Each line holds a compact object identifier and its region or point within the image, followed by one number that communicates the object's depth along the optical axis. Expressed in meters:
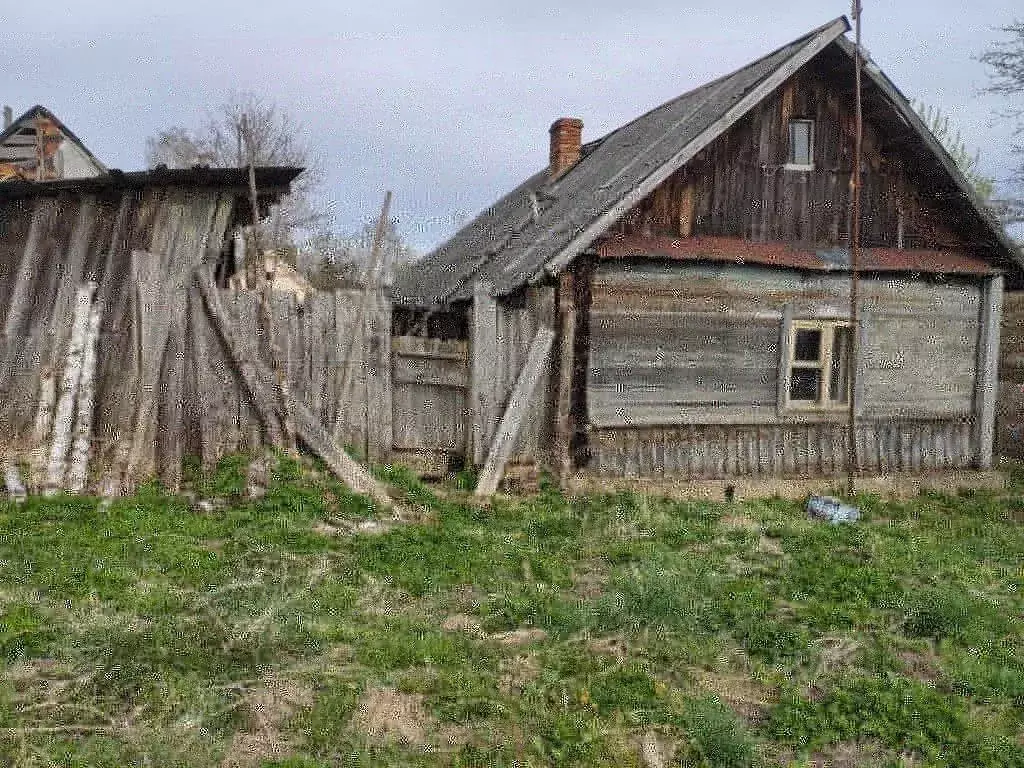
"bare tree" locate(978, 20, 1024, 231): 18.67
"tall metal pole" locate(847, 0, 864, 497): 10.01
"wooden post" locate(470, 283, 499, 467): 9.44
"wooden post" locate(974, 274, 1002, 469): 11.69
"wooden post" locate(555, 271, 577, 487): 9.76
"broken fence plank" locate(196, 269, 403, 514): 8.41
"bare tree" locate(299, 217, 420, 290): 27.68
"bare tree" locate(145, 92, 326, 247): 38.00
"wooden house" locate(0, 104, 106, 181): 13.43
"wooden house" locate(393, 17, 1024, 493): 9.70
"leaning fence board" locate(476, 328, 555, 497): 9.46
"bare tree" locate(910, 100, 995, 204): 25.31
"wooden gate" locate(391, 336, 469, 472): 9.42
